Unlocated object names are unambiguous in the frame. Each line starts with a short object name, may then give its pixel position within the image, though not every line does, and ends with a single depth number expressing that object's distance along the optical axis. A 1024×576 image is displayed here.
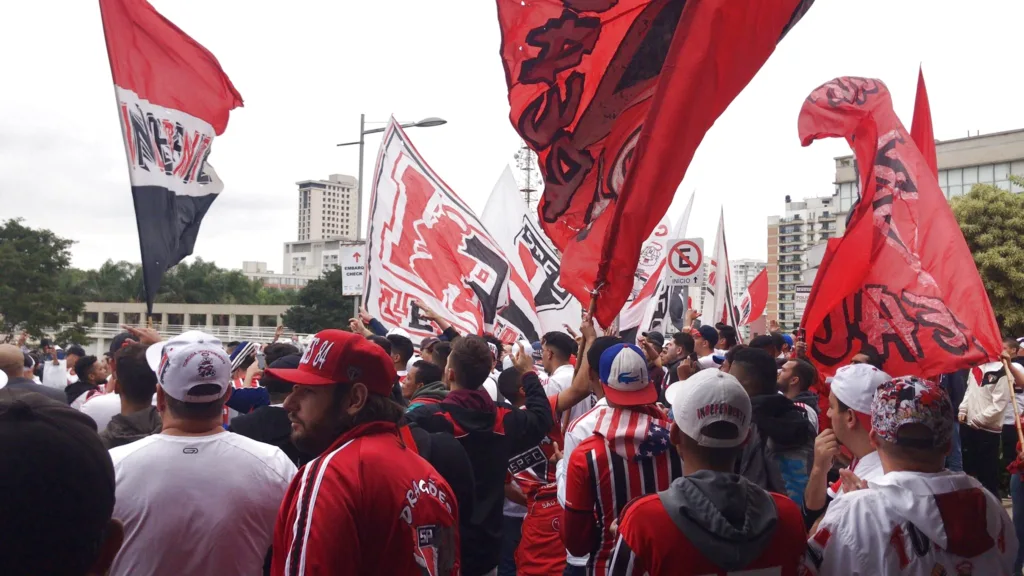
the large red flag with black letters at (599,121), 4.64
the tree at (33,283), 44.75
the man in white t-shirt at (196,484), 2.99
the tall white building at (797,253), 183.38
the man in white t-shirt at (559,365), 6.96
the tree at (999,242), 22.33
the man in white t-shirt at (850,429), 3.54
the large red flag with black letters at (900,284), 4.90
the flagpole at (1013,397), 4.72
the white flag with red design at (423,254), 10.65
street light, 18.10
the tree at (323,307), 60.47
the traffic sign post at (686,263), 13.67
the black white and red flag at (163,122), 6.93
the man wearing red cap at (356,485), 2.62
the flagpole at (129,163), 6.39
